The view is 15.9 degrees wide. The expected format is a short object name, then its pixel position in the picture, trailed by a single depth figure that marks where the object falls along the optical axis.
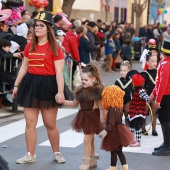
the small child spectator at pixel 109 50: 23.30
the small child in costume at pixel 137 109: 9.35
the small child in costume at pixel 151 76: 10.43
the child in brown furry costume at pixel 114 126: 7.26
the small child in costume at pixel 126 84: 9.81
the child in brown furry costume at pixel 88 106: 7.59
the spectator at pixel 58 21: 15.21
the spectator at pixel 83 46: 16.98
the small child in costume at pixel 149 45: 13.92
